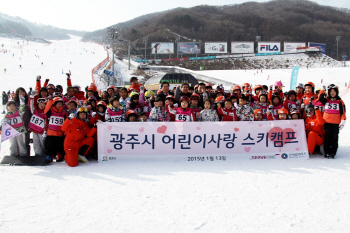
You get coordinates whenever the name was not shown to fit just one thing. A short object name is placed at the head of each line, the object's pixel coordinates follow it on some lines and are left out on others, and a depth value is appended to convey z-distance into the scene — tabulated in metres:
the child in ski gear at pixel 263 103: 5.64
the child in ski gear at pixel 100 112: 5.30
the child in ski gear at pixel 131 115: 5.08
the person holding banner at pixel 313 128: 5.01
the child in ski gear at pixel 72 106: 5.00
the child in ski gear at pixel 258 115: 5.07
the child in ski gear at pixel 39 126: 4.90
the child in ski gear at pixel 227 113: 5.30
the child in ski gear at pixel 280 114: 5.13
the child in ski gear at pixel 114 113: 5.09
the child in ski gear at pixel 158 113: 5.24
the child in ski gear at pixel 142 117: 5.16
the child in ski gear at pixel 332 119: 4.93
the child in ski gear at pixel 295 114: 5.29
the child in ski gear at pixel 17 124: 4.80
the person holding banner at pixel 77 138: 4.61
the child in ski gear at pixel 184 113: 5.06
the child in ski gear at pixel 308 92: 6.06
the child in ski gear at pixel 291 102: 5.81
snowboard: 4.63
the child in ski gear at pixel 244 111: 5.23
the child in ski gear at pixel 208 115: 5.15
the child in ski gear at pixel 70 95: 6.21
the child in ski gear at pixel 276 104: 5.70
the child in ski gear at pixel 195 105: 5.33
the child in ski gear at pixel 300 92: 6.53
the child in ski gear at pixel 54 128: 4.79
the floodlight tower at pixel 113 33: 30.25
